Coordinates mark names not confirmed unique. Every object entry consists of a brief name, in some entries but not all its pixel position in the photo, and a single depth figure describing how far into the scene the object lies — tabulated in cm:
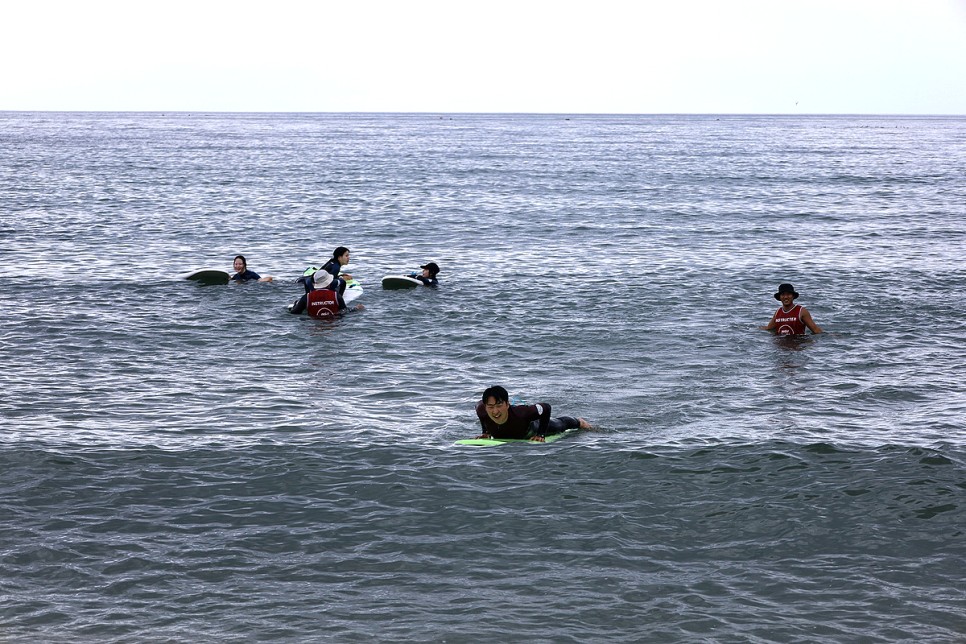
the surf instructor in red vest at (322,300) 2189
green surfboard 1340
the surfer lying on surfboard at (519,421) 1322
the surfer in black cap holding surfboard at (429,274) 2569
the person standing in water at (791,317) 1970
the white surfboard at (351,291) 2397
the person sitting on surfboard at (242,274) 2570
